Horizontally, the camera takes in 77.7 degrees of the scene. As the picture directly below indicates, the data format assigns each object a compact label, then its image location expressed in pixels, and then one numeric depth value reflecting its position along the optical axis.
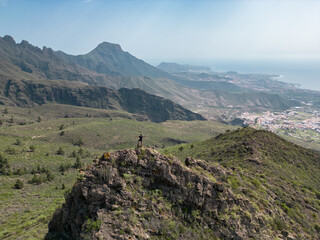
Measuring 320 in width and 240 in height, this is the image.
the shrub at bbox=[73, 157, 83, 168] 50.13
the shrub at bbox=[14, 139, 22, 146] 61.83
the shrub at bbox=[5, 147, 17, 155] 52.12
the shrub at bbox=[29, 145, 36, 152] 57.08
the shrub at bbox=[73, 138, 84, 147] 78.99
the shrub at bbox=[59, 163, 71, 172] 47.92
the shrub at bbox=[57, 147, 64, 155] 61.66
